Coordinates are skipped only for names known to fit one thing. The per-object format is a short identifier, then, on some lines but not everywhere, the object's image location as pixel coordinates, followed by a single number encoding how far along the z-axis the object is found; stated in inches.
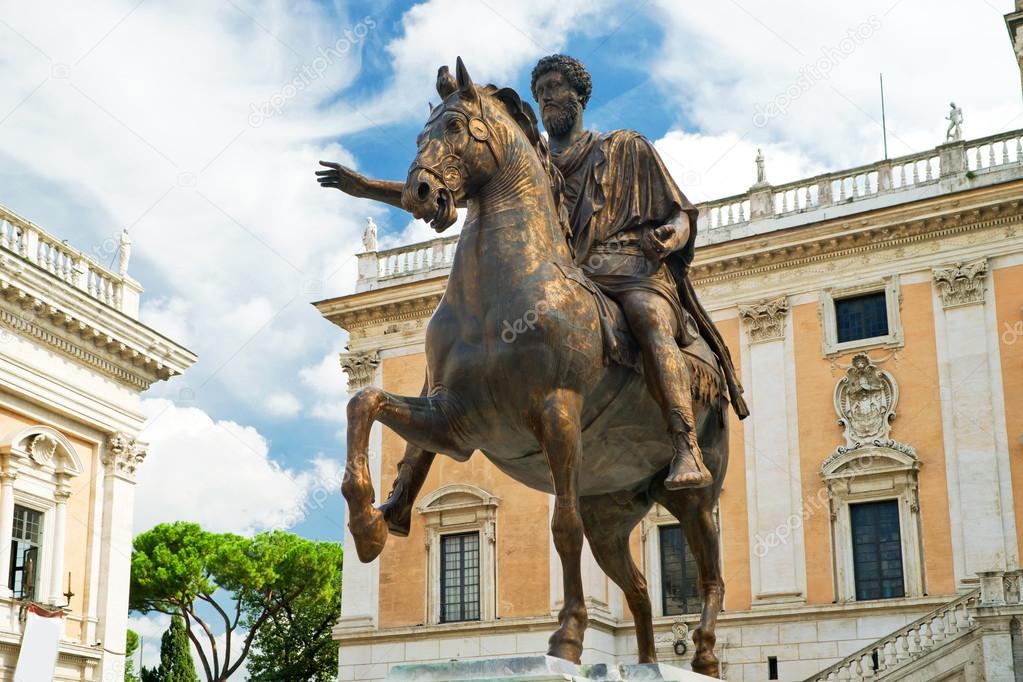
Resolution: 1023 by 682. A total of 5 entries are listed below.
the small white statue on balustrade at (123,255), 1150.3
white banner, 954.1
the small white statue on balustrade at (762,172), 1171.1
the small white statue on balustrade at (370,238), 1339.8
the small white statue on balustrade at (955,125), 1109.7
